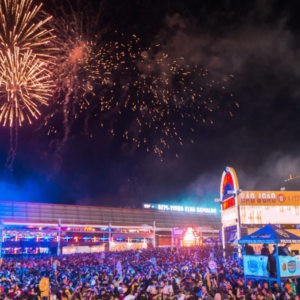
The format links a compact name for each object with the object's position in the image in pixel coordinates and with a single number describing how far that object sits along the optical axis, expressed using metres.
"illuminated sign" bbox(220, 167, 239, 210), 42.72
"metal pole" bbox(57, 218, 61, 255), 69.96
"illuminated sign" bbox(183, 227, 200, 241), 58.38
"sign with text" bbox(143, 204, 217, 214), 100.07
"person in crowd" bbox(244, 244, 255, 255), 18.59
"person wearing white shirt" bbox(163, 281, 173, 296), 15.37
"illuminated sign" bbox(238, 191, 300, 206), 43.28
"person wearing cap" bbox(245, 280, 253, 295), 14.56
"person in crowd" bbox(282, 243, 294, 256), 16.78
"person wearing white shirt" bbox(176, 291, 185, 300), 13.64
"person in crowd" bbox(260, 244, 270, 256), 17.47
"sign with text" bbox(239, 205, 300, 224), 43.16
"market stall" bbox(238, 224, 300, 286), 16.47
